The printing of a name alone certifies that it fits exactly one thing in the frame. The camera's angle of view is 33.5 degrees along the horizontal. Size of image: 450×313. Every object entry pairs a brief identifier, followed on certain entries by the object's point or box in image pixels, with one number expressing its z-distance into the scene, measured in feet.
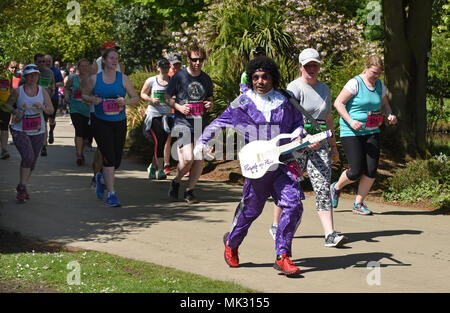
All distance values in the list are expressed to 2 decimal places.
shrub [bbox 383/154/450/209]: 34.88
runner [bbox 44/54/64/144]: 48.78
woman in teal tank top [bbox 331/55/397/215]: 29.53
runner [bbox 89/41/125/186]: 32.42
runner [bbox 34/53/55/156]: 46.24
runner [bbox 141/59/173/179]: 40.83
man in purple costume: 21.39
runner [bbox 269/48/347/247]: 25.68
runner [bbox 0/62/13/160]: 46.39
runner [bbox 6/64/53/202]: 32.12
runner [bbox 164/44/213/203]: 33.02
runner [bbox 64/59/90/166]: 44.78
